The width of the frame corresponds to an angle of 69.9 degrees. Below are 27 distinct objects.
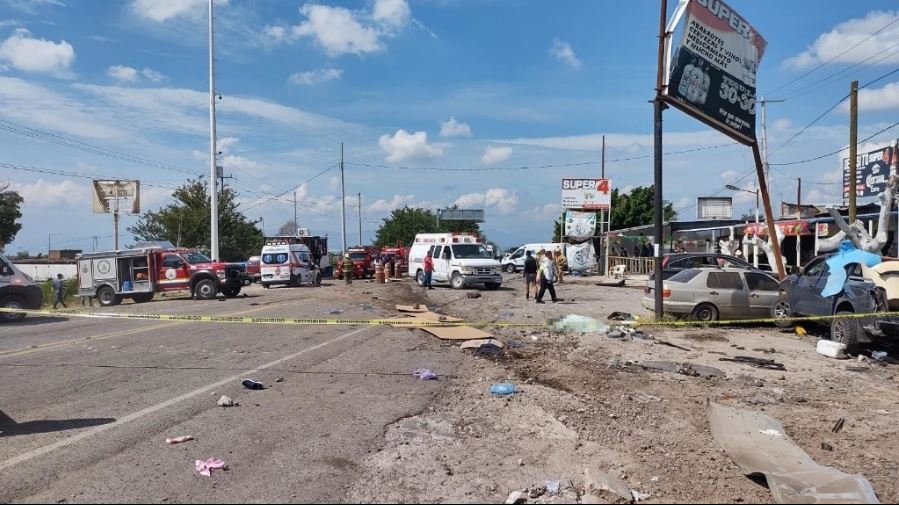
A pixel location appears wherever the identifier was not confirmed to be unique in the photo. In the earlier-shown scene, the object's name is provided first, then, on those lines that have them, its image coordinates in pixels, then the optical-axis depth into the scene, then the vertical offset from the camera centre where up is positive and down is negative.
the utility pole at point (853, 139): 22.27 +3.96
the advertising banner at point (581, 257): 45.56 -0.41
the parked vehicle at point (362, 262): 43.44 -0.64
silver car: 15.06 -1.03
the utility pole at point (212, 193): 36.22 +3.46
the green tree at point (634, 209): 65.06 +4.26
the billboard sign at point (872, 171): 34.03 +4.35
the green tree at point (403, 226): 88.31 +3.64
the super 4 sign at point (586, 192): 47.94 +4.40
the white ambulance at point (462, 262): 27.28 -0.43
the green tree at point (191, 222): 53.88 +2.67
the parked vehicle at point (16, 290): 18.86 -1.05
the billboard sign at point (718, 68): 15.07 +4.49
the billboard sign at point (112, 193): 43.22 +4.11
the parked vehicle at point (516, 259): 46.69 -0.55
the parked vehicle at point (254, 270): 40.54 -1.06
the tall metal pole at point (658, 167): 14.94 +1.98
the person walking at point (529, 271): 22.14 -0.67
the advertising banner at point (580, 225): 46.72 +1.92
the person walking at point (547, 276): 20.33 -0.77
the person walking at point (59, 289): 25.19 -1.36
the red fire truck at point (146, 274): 25.72 -0.82
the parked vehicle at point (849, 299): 9.94 -0.84
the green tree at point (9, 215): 55.38 +3.50
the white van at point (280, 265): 33.09 -0.62
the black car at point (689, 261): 20.83 -0.36
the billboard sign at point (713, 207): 60.65 +4.15
